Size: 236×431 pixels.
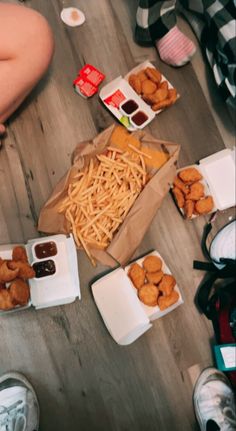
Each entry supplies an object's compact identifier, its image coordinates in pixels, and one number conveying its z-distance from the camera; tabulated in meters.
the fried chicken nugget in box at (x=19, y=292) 1.35
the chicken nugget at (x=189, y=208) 1.59
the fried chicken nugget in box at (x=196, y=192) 1.59
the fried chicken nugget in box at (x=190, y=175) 1.61
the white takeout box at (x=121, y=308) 1.48
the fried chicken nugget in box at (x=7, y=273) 1.36
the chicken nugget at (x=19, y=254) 1.42
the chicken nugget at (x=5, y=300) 1.36
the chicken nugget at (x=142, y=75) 1.68
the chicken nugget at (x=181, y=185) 1.61
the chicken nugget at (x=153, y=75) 1.67
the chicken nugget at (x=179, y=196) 1.62
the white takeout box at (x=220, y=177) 1.63
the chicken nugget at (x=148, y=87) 1.65
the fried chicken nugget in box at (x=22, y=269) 1.37
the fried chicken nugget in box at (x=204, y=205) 1.59
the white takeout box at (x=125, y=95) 1.65
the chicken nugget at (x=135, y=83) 1.66
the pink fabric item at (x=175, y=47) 1.71
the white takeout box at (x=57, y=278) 1.45
